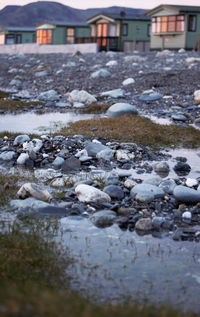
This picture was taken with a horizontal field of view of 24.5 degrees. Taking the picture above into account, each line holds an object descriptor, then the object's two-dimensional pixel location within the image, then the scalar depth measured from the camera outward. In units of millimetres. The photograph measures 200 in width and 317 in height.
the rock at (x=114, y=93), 19319
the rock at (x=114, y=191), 6922
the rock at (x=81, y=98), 18234
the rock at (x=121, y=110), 14164
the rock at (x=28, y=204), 6213
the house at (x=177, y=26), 49938
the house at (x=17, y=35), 83875
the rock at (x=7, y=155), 9195
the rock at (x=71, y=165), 8734
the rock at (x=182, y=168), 9086
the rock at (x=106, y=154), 9422
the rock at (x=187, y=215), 6258
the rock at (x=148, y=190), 6860
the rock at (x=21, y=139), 10153
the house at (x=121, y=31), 60719
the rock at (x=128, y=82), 21609
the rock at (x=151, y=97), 18031
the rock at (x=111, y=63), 28162
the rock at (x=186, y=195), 6781
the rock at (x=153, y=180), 7521
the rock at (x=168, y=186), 7190
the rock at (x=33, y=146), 9595
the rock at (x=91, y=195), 6617
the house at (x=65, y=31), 70062
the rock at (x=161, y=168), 8961
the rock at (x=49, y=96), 19656
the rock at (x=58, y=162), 8875
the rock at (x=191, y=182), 7684
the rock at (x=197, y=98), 16491
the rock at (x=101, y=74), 23969
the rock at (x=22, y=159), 9047
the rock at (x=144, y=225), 5859
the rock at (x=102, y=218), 6016
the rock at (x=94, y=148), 9586
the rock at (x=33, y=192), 6582
